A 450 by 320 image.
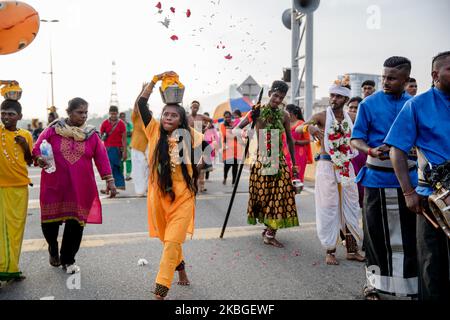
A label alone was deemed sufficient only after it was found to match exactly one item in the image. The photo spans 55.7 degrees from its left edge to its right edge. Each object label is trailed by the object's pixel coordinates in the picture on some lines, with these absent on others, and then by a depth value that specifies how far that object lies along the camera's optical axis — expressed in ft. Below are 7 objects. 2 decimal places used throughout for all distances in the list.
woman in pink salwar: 14.40
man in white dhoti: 15.52
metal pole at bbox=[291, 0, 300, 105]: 39.01
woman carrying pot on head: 12.41
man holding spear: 17.40
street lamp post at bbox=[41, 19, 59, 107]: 122.58
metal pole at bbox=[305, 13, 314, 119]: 36.06
